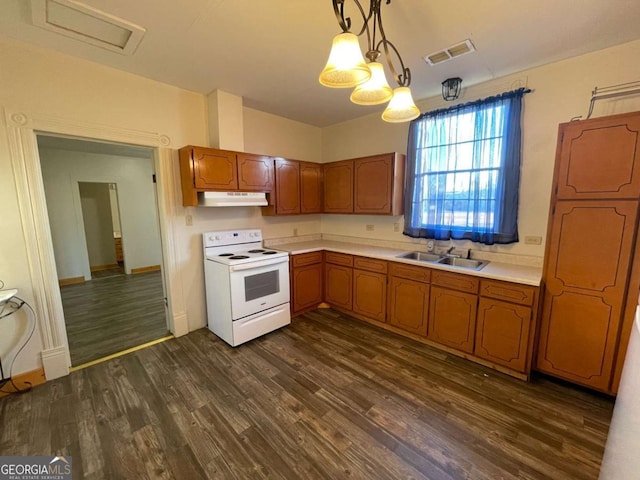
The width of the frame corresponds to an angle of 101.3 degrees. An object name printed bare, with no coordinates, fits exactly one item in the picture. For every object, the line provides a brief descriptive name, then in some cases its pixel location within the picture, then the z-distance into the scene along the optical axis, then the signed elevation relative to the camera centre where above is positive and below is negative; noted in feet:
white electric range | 9.09 -3.02
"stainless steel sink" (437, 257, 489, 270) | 9.21 -2.10
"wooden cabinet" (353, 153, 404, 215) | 10.65 +0.87
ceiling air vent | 6.79 +4.08
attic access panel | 5.45 +4.12
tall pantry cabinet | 5.89 -1.16
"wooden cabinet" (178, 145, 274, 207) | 8.94 +1.22
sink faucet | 9.76 -1.85
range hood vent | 9.21 +0.23
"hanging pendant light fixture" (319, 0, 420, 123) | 4.00 +2.16
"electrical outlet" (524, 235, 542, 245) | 8.25 -1.15
